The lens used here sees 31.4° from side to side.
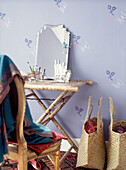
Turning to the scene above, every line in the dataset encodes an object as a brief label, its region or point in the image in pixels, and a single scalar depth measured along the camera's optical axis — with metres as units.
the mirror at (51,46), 2.65
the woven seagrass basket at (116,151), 2.17
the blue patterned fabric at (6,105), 1.27
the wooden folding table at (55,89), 1.96
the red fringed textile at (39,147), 1.50
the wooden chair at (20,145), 1.35
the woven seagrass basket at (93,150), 2.22
